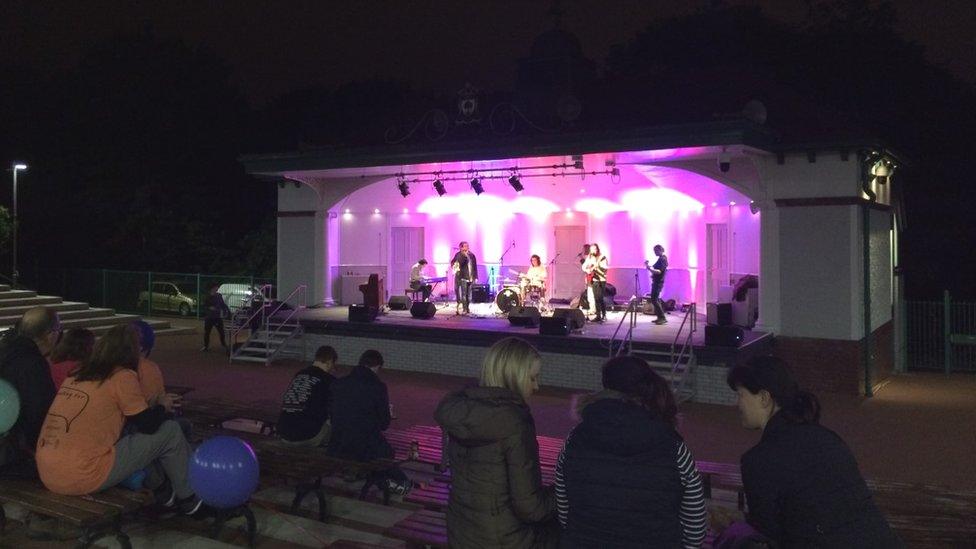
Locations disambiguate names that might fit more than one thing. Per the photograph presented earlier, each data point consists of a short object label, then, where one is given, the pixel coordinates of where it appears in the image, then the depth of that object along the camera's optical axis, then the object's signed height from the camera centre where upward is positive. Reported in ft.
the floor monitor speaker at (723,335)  42.91 -2.75
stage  45.06 -3.04
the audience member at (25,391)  19.47 -2.55
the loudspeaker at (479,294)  68.23 -0.89
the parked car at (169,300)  89.25 -1.77
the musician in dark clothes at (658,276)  55.36 +0.48
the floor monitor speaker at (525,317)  51.37 -2.12
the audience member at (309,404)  22.70 -3.39
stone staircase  66.69 -2.43
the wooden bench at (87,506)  16.69 -4.63
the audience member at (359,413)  21.67 -3.45
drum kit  59.57 -0.89
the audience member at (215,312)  60.70 -2.09
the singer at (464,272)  60.80 +0.85
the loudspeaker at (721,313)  48.70 -1.77
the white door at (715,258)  60.39 +1.87
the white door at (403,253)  73.82 +2.76
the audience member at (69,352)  21.34 -1.77
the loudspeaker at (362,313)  54.85 -1.97
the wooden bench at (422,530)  15.51 -4.78
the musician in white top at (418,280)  64.13 +0.27
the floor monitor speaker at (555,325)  48.08 -2.44
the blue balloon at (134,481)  18.75 -4.49
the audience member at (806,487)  10.67 -2.69
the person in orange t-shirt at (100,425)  16.99 -2.97
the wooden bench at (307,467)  20.85 -4.71
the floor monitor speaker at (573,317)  48.78 -1.98
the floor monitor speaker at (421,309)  56.08 -1.75
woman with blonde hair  12.08 -2.60
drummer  61.82 +0.62
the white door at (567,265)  69.82 +1.56
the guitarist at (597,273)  56.08 +0.70
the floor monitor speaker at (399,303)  63.41 -1.51
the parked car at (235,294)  84.50 -1.06
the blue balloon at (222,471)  17.44 -3.98
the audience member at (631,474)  11.07 -2.59
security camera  48.16 +7.08
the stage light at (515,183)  54.70 +6.66
